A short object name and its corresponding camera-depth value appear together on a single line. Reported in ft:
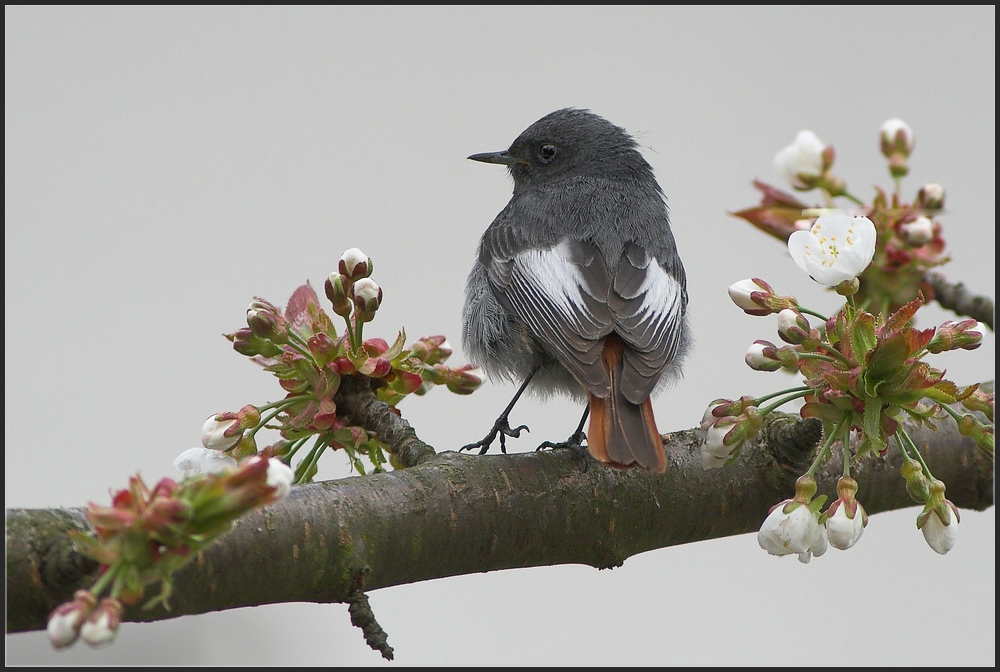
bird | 17.49
